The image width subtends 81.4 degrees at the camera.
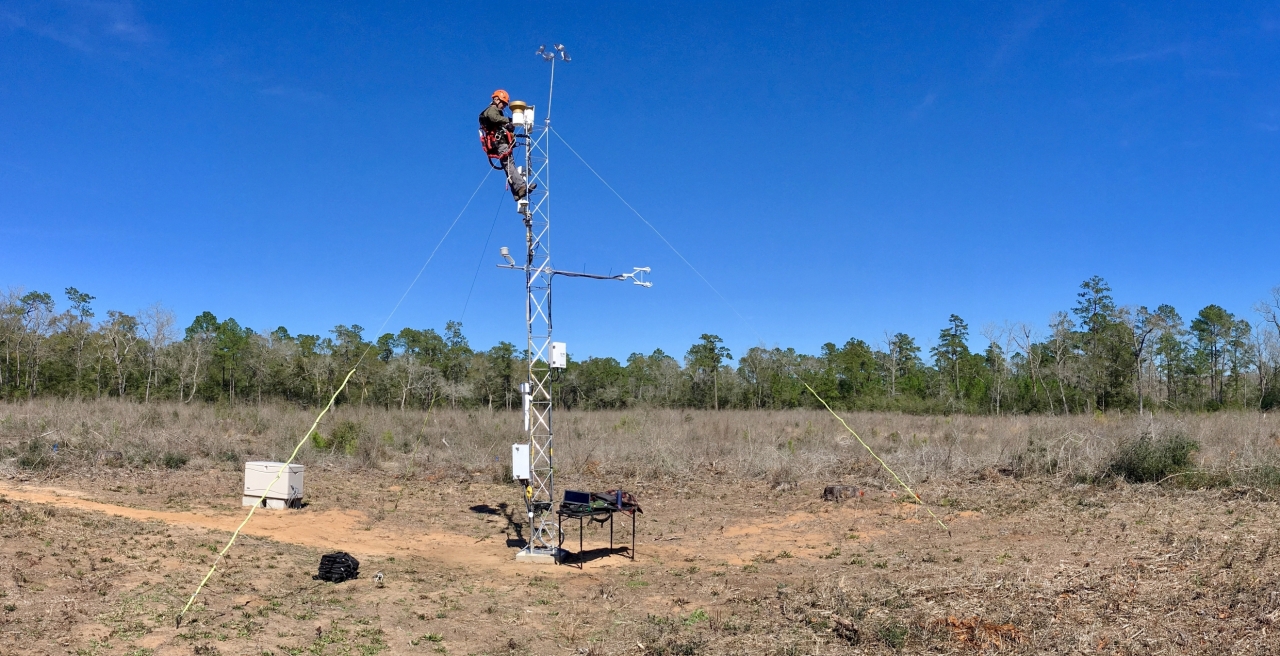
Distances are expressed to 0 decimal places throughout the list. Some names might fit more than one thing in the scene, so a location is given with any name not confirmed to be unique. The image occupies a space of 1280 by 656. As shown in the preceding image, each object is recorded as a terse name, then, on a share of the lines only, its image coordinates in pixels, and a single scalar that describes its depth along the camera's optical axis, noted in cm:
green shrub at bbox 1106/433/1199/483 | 1541
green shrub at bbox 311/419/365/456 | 2377
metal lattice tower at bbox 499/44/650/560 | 1088
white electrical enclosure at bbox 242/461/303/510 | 1504
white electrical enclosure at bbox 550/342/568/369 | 1080
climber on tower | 1073
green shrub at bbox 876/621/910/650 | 649
